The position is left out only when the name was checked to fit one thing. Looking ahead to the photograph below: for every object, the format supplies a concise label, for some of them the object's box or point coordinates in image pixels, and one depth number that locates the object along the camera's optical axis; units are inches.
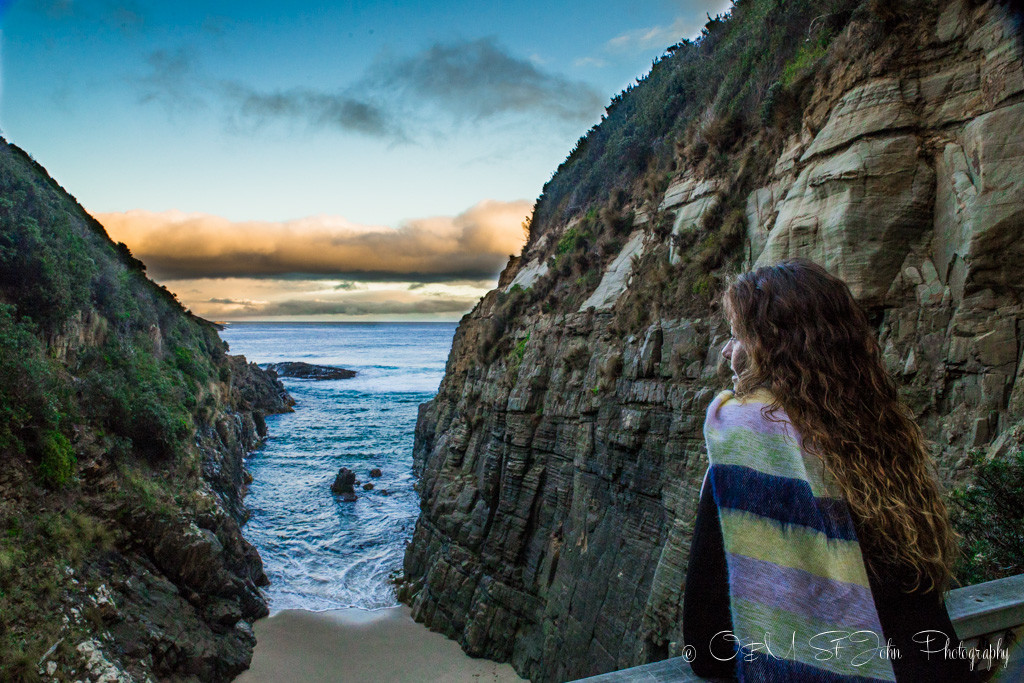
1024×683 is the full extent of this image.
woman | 64.5
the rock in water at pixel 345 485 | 960.9
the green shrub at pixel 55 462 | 450.9
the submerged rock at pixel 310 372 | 2778.1
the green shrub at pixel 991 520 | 195.3
